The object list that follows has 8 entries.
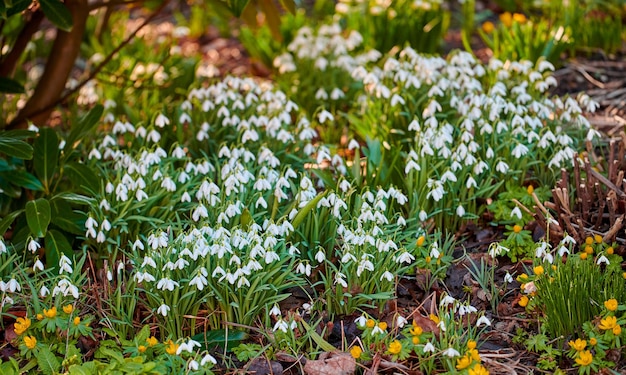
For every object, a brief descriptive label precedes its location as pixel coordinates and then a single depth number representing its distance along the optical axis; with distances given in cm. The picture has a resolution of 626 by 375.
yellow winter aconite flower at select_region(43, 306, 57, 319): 241
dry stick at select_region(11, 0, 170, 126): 379
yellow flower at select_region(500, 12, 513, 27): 460
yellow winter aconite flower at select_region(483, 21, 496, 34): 481
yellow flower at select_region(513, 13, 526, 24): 428
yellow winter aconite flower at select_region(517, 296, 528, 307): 252
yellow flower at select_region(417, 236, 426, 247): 273
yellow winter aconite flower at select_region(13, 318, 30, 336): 242
